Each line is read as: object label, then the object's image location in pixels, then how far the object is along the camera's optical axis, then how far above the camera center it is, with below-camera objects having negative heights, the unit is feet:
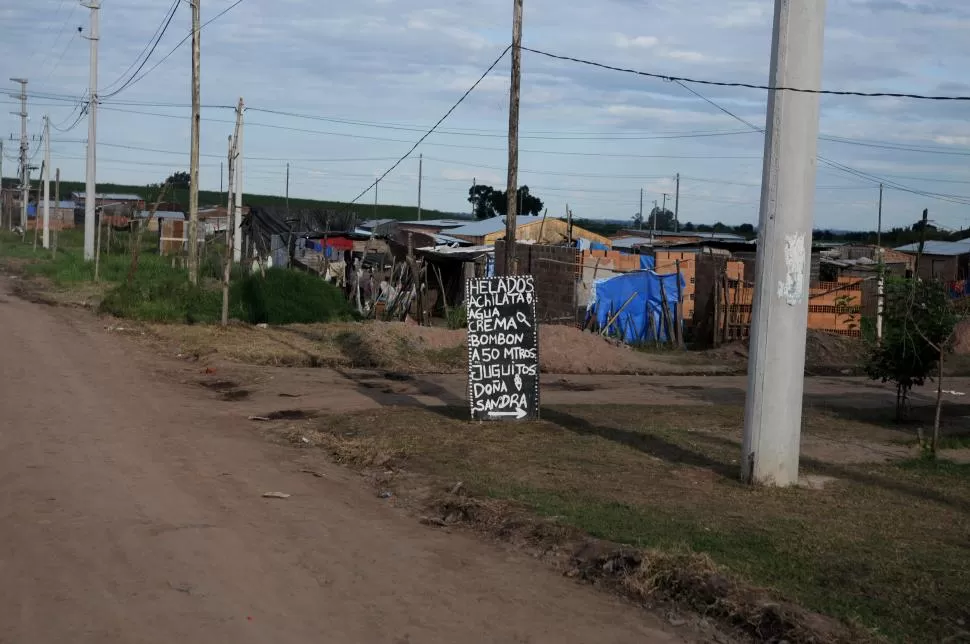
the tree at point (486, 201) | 282.36 +18.28
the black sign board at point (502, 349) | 43.37 -3.35
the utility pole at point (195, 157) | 91.84 +8.93
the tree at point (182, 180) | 346.97 +24.85
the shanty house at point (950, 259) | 149.18 +4.71
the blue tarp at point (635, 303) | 84.79 -2.29
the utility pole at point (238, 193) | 91.09 +6.23
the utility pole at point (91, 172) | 127.44 +9.26
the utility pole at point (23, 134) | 216.74 +23.19
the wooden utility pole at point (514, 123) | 62.54 +8.84
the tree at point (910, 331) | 44.50 -1.78
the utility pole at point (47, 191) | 177.02 +9.15
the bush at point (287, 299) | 82.17 -3.33
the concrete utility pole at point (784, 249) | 32.30 +1.08
